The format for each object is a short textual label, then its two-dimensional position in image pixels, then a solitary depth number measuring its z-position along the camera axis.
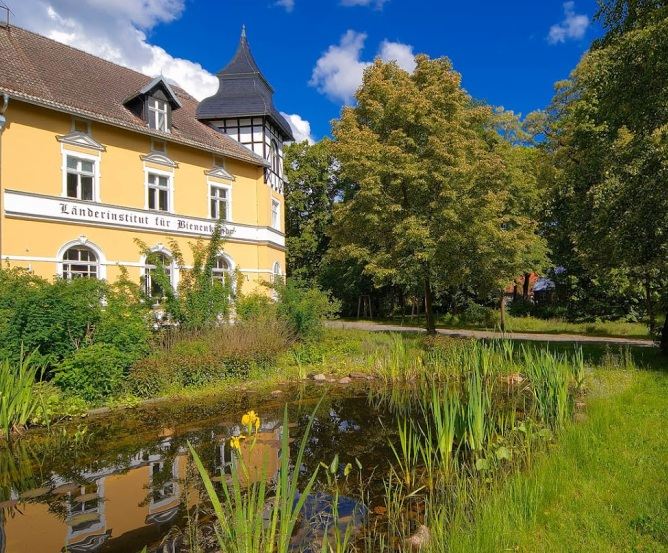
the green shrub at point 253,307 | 12.58
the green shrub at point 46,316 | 8.21
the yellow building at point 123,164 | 15.35
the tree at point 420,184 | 14.30
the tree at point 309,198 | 37.28
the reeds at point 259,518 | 2.69
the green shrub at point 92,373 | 8.40
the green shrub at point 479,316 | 26.55
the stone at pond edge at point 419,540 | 3.63
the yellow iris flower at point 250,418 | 3.20
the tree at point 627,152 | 8.70
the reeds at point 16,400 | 6.68
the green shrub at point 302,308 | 13.37
